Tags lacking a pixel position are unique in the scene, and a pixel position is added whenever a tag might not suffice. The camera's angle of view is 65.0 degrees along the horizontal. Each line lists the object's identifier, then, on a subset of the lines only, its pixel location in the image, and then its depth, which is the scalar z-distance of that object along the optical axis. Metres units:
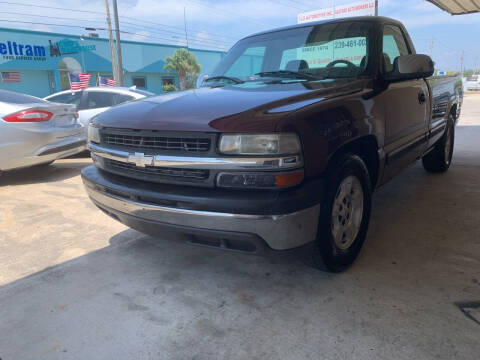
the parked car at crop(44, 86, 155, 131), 7.02
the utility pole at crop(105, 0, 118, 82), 22.36
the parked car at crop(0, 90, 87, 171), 5.00
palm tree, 31.93
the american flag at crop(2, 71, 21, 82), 22.36
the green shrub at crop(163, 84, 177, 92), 29.83
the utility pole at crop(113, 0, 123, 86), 19.70
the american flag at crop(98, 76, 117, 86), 17.25
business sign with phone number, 24.98
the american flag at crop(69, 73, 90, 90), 15.41
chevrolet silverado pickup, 1.94
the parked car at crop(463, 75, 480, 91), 40.50
